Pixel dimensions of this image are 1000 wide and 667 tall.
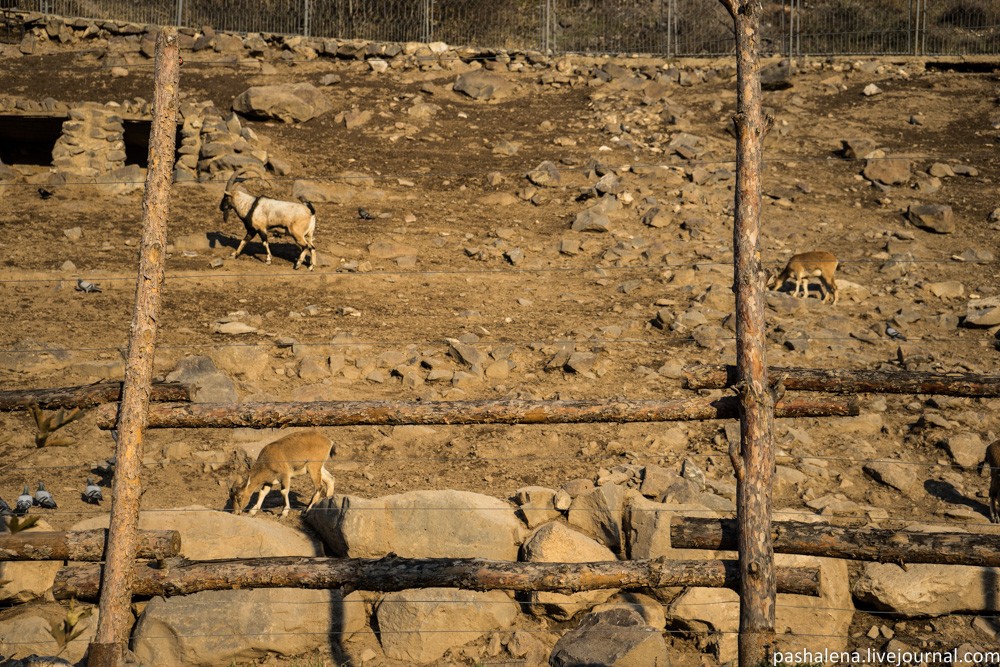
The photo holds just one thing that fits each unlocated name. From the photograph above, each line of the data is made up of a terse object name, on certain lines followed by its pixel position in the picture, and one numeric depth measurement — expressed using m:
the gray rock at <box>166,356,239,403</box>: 19.09
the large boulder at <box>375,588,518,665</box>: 11.30
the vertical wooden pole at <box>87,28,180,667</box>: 8.34
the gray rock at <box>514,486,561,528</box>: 13.23
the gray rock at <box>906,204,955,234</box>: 28.92
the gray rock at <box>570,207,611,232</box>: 28.91
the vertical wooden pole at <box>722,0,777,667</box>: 8.42
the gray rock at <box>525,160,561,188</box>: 32.56
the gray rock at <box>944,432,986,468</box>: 18.28
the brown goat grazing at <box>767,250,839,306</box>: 25.62
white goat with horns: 27.94
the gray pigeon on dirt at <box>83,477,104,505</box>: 15.54
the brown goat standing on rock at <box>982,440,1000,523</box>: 16.44
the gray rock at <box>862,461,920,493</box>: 17.36
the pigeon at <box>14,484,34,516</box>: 14.56
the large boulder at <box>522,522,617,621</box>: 11.80
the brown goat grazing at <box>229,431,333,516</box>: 16.66
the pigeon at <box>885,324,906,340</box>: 23.18
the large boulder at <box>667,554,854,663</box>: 11.50
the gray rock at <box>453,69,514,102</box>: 41.53
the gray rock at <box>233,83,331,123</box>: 37.22
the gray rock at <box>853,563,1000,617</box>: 12.10
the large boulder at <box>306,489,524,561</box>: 12.66
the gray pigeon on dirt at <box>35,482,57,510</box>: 15.13
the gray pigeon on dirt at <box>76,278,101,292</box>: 25.03
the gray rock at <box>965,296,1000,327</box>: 23.41
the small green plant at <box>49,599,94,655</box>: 7.58
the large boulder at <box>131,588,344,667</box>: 10.91
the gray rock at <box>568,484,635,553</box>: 13.08
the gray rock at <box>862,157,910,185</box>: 32.28
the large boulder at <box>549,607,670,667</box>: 10.30
